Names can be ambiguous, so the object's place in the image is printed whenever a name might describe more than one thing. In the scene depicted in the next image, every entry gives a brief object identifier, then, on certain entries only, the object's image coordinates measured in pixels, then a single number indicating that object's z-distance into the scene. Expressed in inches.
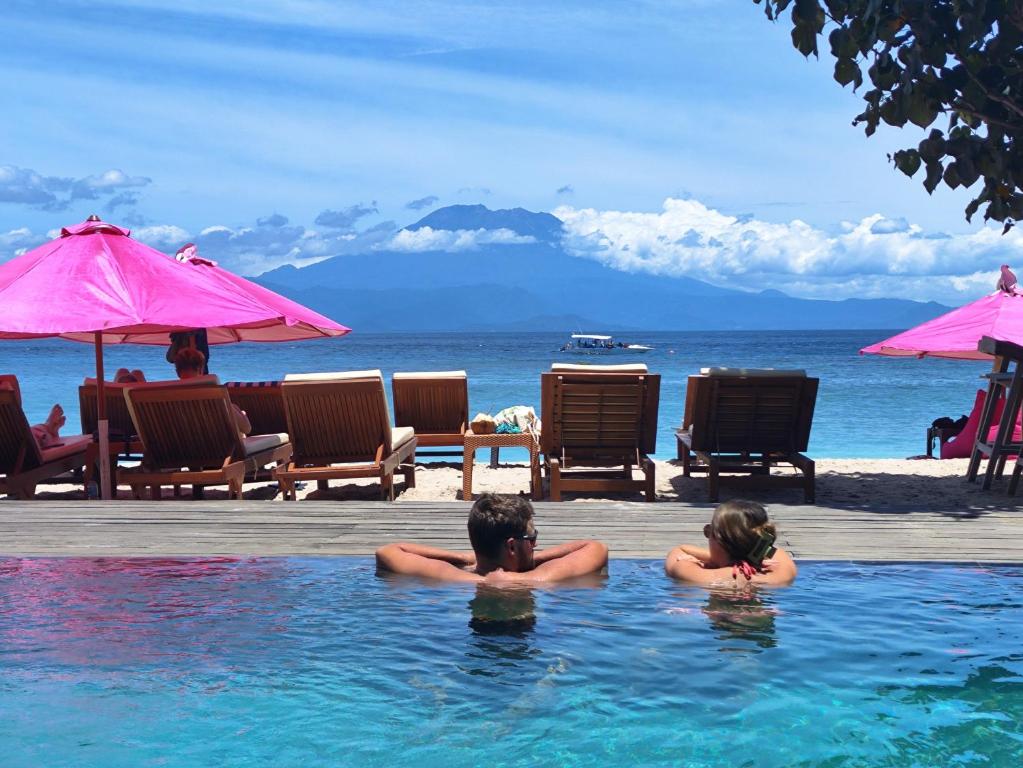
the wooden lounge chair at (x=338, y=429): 333.7
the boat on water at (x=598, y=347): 3442.4
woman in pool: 198.8
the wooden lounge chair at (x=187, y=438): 323.3
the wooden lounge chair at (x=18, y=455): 321.4
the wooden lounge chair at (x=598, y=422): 340.8
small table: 354.9
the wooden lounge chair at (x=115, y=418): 398.9
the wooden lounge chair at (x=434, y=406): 443.2
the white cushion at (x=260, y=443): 348.4
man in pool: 196.7
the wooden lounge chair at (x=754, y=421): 341.1
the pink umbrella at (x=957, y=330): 392.2
